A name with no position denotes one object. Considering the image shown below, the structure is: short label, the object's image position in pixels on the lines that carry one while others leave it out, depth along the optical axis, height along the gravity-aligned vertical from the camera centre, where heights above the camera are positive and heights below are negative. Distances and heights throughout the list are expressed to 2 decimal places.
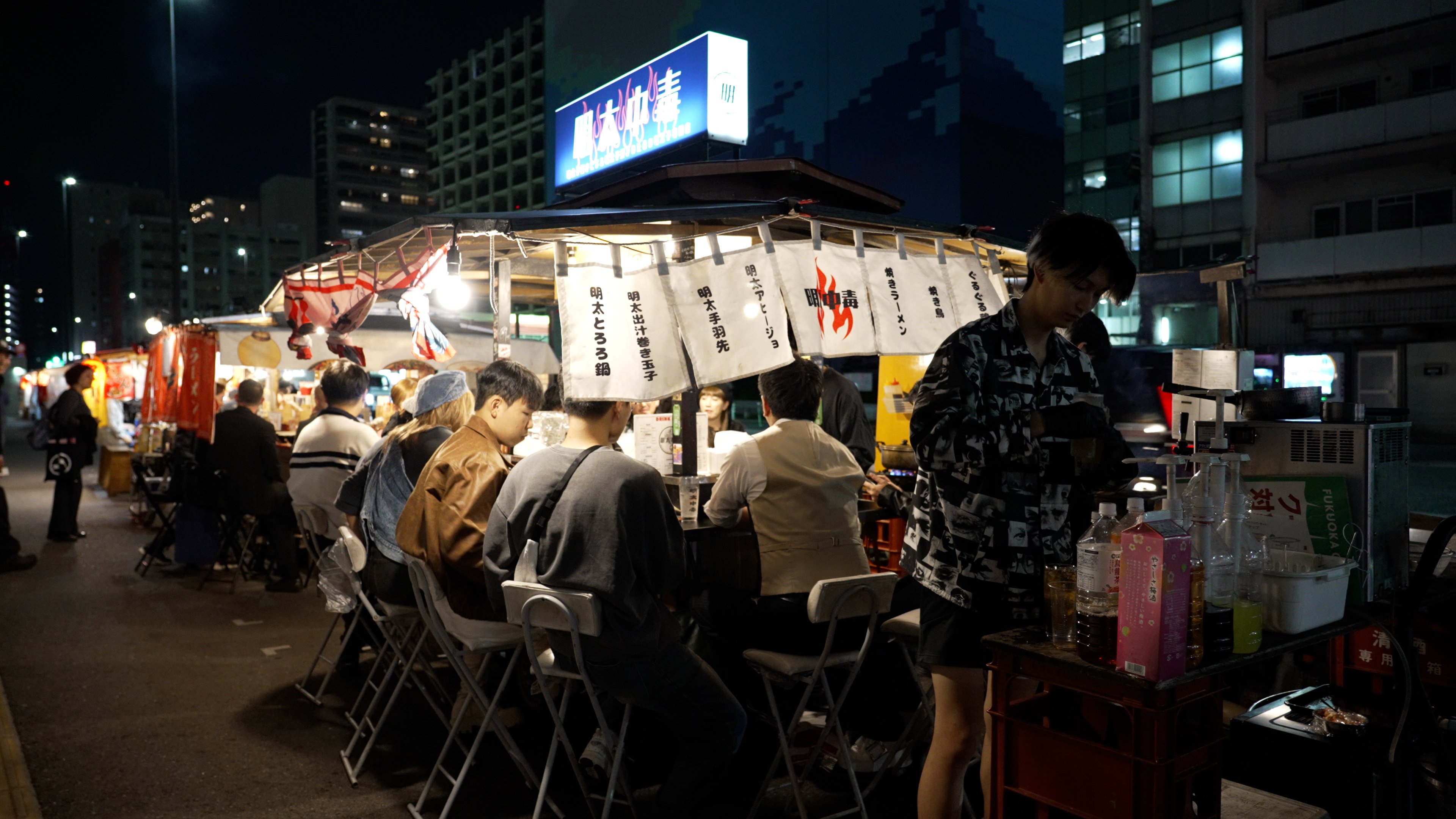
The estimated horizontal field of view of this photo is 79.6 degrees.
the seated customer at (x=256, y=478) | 8.17 -0.72
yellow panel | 8.95 +0.10
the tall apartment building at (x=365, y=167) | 106.00 +29.27
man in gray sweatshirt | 3.11 -0.63
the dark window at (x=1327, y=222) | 23.06 +4.56
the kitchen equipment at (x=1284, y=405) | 3.25 -0.04
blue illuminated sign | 12.59 +4.63
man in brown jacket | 3.78 -0.50
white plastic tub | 2.32 -0.55
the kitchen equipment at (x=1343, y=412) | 3.09 -0.07
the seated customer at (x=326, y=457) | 6.45 -0.42
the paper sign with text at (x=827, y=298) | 4.84 +0.57
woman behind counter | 6.86 -0.06
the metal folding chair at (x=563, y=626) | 3.03 -0.81
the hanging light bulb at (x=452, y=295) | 6.41 +0.81
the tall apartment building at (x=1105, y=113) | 30.88 +10.38
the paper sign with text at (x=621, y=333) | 4.35 +0.34
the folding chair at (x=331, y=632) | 4.23 -1.47
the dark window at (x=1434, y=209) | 21.08 +4.50
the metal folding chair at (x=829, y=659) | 3.30 -1.06
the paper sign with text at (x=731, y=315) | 4.54 +0.44
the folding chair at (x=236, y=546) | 8.40 -1.45
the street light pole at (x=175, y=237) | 17.86 +3.43
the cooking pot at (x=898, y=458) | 6.91 -0.49
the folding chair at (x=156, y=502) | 9.03 -1.16
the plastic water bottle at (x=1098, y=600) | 2.11 -0.50
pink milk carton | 1.94 -0.46
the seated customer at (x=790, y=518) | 3.76 -0.54
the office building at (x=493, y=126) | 69.56 +23.28
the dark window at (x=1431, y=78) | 21.08 +7.68
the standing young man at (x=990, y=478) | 2.45 -0.24
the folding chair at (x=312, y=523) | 5.73 -0.81
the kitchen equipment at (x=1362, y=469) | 2.95 -0.26
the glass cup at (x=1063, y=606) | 2.27 -0.55
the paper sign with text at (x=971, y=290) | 5.74 +0.71
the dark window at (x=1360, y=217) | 22.48 +4.57
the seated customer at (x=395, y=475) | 4.37 -0.40
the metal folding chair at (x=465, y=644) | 3.49 -1.04
